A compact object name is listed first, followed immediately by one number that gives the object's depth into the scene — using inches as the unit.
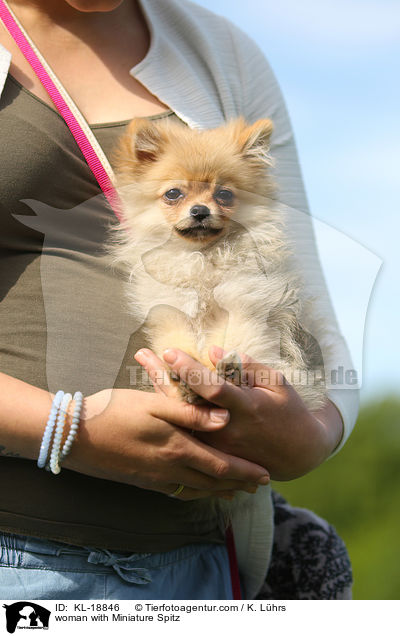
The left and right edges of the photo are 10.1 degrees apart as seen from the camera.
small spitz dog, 77.8
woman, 76.1
